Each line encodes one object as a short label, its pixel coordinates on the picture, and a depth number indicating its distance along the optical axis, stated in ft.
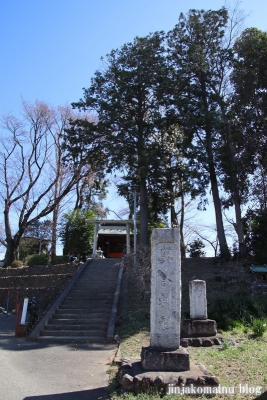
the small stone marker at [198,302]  34.22
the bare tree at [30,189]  101.30
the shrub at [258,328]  31.58
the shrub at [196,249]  95.71
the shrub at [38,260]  92.27
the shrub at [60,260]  91.04
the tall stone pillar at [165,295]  20.71
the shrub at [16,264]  93.45
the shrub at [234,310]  37.13
